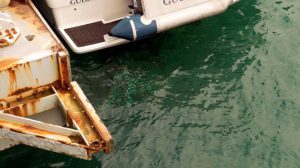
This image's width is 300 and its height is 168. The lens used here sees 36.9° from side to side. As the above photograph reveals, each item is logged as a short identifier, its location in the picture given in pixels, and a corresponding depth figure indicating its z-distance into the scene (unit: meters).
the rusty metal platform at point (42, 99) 6.01
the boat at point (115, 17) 8.79
